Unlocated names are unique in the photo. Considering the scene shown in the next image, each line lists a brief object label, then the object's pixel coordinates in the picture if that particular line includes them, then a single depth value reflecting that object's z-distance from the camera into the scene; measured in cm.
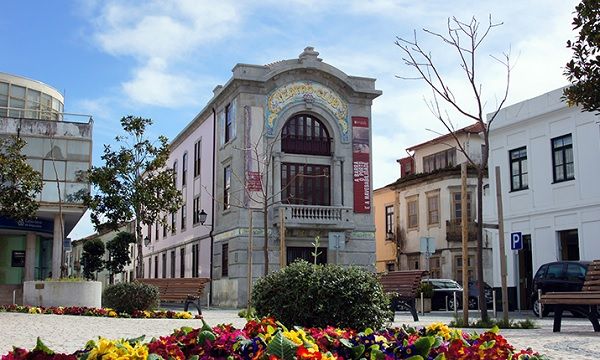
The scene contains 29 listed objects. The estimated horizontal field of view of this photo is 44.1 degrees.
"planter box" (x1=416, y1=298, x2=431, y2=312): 2694
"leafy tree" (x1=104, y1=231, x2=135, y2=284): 5694
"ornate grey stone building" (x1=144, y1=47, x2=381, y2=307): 3347
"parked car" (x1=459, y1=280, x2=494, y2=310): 3142
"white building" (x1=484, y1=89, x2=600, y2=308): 2492
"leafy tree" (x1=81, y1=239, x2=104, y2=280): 5950
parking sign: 2028
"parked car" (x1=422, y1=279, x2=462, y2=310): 3014
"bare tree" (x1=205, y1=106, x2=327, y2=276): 3325
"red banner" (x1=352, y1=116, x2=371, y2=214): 3572
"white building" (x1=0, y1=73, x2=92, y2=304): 3381
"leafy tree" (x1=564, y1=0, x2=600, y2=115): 842
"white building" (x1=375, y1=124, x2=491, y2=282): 4350
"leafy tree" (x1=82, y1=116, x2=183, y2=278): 3012
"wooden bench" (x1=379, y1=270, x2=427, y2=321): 1805
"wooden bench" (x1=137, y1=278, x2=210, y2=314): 2177
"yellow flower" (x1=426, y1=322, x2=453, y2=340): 620
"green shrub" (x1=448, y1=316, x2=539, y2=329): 1505
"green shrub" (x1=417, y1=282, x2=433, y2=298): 2761
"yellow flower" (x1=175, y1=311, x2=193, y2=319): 1922
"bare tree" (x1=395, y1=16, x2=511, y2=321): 1561
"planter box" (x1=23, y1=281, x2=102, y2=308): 2280
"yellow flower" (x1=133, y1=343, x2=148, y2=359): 440
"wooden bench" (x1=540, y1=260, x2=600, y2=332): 1341
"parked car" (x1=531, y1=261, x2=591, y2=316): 2148
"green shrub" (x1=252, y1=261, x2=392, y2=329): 1018
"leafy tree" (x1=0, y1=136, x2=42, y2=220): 2170
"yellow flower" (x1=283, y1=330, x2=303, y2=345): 487
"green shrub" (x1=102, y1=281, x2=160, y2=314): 1991
